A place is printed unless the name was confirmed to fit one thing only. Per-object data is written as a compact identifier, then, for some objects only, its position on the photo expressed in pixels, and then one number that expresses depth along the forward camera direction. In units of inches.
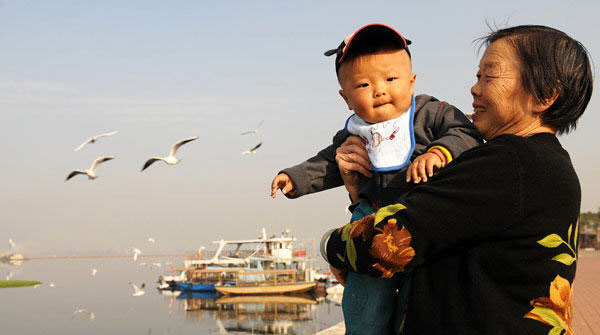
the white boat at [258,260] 1861.5
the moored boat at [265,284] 1727.4
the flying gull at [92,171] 683.4
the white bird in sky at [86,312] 1943.9
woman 46.0
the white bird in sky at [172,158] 595.7
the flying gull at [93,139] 697.0
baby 59.5
